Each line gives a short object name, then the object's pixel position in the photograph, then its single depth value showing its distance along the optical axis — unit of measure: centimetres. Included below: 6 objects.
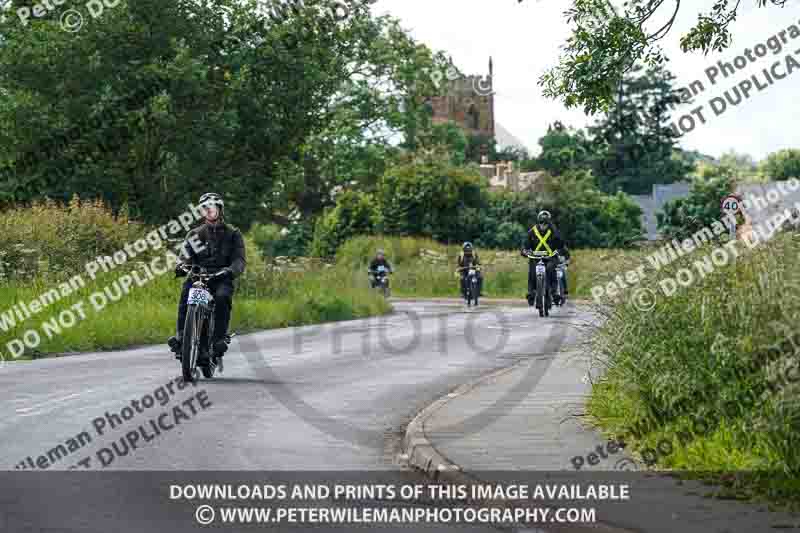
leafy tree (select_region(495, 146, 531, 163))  15050
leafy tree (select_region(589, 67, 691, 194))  11351
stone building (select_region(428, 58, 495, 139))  16412
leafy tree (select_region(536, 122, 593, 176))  11552
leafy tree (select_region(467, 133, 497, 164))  14950
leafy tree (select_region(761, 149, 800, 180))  14225
